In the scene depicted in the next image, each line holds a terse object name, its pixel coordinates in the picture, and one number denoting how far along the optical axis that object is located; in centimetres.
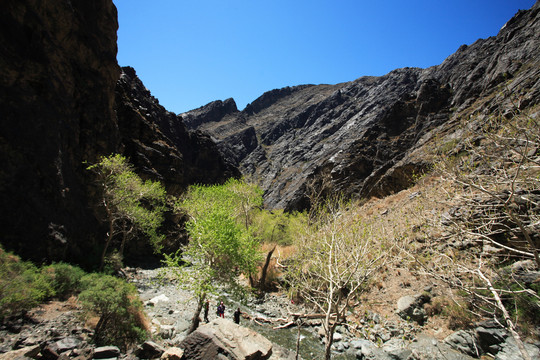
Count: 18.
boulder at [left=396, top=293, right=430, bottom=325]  1467
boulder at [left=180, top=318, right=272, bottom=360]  826
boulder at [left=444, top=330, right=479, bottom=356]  1126
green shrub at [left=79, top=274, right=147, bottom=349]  990
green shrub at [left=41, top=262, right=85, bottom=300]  1210
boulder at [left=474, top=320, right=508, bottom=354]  1060
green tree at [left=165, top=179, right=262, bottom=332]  1268
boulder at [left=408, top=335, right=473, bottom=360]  1139
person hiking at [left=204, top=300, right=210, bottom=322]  1608
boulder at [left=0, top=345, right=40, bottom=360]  706
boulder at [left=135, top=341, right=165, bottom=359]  954
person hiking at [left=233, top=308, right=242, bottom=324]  1667
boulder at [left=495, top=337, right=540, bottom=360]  962
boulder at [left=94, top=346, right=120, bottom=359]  849
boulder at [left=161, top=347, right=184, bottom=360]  906
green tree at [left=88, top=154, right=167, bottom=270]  2080
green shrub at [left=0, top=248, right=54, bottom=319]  893
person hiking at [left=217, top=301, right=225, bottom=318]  1662
